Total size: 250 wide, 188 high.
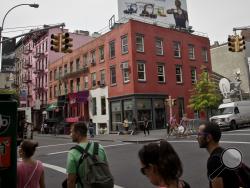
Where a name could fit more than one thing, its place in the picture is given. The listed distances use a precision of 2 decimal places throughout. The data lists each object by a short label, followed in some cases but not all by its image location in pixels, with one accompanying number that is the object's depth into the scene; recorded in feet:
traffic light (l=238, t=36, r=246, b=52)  62.39
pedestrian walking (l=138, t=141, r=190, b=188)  7.97
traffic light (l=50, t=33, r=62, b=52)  53.06
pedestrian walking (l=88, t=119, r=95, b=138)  96.07
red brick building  107.55
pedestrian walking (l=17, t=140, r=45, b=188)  13.87
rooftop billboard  130.21
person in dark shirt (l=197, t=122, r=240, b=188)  9.91
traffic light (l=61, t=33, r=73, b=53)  53.36
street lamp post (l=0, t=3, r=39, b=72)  62.93
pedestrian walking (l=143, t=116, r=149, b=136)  88.36
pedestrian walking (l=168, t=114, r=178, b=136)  81.82
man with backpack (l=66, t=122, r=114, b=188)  13.00
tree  111.24
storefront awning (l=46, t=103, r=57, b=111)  155.70
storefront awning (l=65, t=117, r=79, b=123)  127.85
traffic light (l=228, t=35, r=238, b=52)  62.75
